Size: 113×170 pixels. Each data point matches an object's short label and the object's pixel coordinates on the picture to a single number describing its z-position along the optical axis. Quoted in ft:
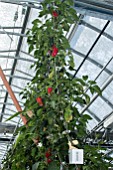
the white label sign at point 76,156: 6.69
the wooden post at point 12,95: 9.30
